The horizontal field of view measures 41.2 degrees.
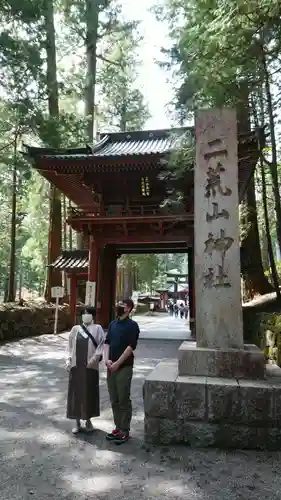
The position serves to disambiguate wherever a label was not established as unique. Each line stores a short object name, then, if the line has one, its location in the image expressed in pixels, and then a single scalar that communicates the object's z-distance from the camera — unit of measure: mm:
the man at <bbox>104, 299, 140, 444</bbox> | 3842
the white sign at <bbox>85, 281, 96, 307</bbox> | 12727
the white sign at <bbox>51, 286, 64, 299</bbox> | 13305
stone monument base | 3592
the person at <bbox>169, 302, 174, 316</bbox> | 33803
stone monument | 3635
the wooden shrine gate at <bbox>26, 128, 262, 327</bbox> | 12461
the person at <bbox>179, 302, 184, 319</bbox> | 32581
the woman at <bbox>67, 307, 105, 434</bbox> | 4047
